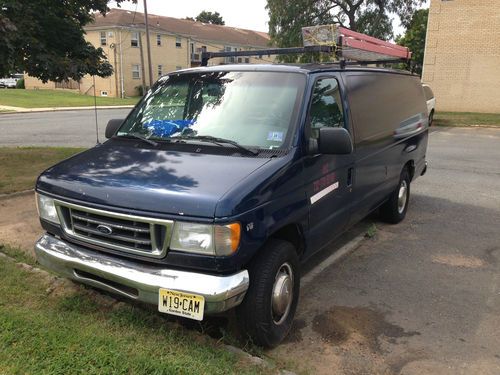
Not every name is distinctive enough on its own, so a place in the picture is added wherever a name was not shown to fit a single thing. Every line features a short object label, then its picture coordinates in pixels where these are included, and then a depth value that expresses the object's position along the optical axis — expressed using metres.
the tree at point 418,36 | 36.97
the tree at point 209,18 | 88.00
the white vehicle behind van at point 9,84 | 53.06
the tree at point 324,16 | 33.25
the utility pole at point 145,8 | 31.57
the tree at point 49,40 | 7.05
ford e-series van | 2.88
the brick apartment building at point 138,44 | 44.22
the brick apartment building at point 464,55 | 22.75
